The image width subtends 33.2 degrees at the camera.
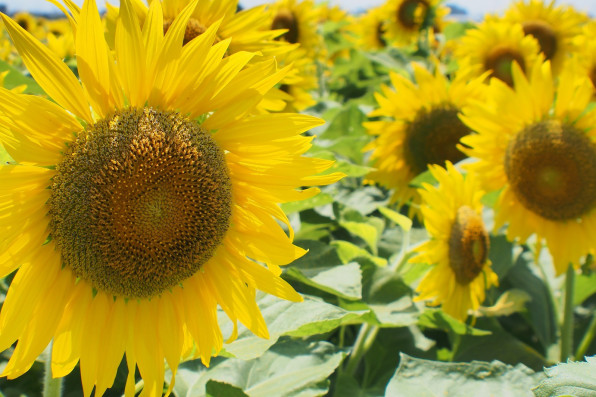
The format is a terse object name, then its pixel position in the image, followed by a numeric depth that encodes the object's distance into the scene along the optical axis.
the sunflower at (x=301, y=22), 1.81
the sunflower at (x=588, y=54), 1.45
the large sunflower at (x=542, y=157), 1.23
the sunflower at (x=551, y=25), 1.75
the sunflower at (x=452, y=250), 1.16
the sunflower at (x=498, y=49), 1.62
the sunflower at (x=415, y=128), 1.41
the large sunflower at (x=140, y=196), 0.86
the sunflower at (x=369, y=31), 2.17
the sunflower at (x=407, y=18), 1.90
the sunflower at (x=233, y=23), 1.08
